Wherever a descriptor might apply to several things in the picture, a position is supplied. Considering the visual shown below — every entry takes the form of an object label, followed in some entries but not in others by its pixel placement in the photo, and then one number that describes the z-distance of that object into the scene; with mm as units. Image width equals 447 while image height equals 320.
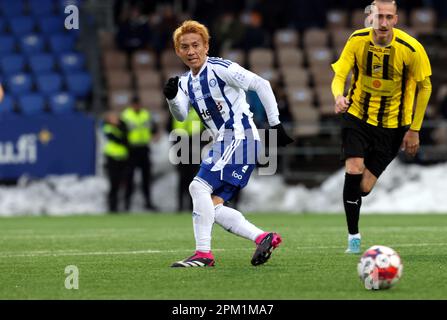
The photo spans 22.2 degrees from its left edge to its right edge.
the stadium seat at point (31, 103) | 21531
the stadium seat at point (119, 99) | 21141
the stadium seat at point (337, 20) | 22484
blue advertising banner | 19141
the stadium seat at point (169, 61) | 22031
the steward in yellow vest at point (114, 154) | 18969
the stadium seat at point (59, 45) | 22688
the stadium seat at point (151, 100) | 21484
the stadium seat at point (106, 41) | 22344
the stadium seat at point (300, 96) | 20562
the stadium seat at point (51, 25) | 22984
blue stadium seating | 21688
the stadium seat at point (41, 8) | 23406
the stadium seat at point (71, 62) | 22250
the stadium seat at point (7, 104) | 21297
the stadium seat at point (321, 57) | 21266
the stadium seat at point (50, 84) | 21938
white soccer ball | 6587
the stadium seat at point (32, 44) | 22703
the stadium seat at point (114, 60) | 22031
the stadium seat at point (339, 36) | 21594
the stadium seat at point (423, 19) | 21969
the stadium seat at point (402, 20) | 21536
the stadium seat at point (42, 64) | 22359
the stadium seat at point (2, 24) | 23094
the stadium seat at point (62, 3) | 23045
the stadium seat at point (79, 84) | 21891
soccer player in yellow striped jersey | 9148
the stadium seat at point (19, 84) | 21866
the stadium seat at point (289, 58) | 21609
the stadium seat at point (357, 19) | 22047
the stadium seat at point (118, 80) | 21703
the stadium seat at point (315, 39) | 21812
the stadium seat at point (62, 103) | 21391
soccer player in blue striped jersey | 8250
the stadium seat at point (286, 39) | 22000
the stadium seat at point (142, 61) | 22203
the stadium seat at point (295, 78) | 21078
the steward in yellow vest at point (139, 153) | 19250
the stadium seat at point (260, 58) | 21292
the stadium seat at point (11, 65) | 22297
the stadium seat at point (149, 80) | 21816
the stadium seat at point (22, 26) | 23031
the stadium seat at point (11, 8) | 23406
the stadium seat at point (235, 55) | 21188
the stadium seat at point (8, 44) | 22688
